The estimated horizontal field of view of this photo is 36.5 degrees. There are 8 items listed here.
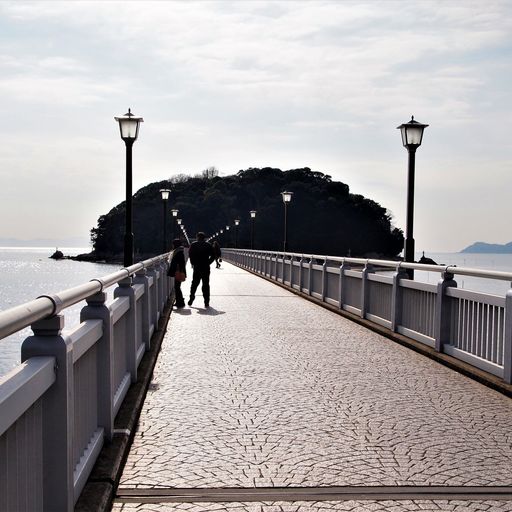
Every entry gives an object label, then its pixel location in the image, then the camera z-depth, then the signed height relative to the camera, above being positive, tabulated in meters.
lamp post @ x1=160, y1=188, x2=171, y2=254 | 41.82 +2.38
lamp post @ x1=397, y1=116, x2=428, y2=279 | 15.86 +1.67
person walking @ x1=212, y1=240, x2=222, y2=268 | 46.60 -0.57
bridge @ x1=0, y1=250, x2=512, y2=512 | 3.50 -1.48
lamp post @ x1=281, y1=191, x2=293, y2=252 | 40.15 +2.18
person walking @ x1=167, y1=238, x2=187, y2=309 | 18.09 -0.72
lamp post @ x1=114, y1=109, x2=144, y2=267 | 19.16 +2.50
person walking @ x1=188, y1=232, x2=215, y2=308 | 19.14 -0.61
